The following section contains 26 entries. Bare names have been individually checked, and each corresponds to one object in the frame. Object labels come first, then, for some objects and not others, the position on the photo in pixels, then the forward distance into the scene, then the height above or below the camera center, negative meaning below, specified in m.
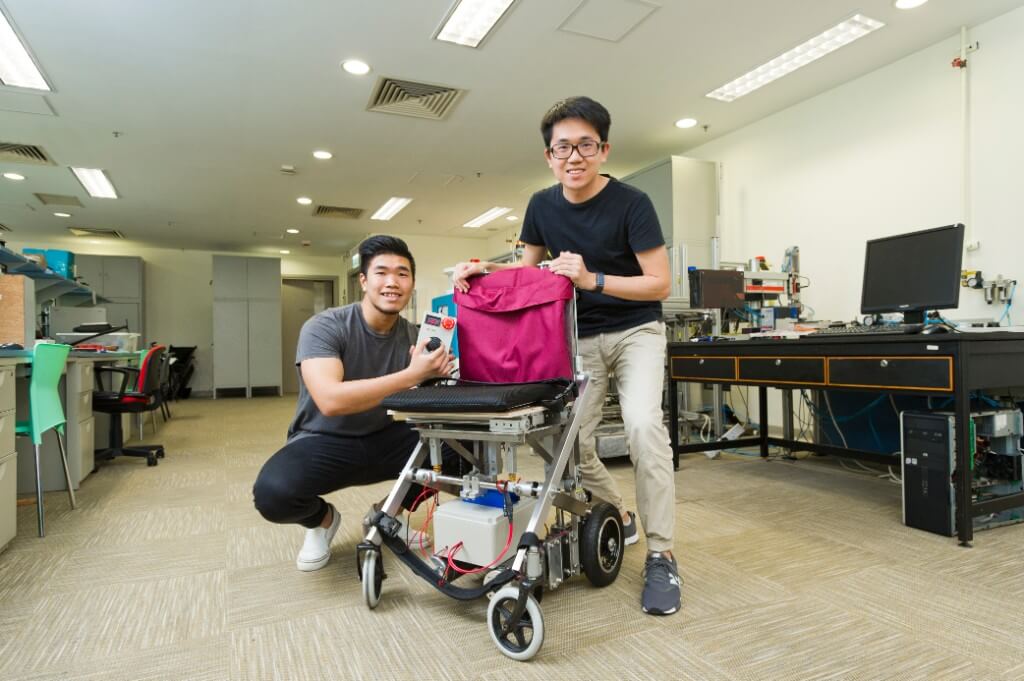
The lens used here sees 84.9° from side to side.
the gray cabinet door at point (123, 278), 9.58 +1.08
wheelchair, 1.29 -0.46
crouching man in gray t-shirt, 1.55 -0.17
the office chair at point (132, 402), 3.76 -0.42
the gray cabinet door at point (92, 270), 9.31 +1.19
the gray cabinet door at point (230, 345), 9.70 -0.09
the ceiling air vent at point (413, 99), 4.21 +1.89
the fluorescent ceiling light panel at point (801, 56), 3.52 +1.96
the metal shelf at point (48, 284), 3.52 +0.50
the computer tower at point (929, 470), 2.04 -0.50
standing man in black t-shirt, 1.56 +0.15
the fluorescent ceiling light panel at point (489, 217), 8.02 +1.84
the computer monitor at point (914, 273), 2.41 +0.30
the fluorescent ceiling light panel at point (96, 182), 6.03 +1.81
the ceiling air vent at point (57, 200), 6.97 +1.79
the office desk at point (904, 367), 1.97 -0.12
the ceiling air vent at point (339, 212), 7.81 +1.82
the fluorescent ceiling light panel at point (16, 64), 3.47 +1.87
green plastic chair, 2.28 -0.24
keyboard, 2.29 +0.03
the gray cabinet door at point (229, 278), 9.81 +1.09
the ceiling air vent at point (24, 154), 5.29 +1.81
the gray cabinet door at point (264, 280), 10.02 +1.08
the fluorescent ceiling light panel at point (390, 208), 7.46 +1.83
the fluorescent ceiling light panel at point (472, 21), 3.26 +1.94
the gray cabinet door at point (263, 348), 9.91 -0.15
